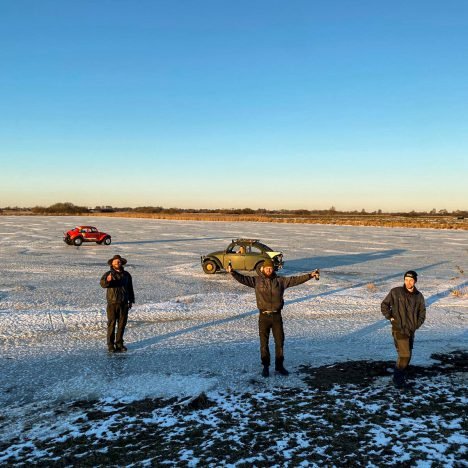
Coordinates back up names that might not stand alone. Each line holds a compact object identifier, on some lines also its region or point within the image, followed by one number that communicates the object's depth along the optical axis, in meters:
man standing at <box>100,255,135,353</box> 8.72
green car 18.14
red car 29.69
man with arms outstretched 7.51
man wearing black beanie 6.93
